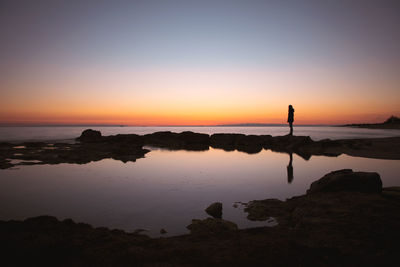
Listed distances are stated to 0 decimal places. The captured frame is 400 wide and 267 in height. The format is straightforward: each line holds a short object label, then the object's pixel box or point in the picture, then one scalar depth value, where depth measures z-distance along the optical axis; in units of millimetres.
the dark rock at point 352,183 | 8243
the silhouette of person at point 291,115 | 31298
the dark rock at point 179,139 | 40156
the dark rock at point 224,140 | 38644
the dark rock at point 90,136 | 38594
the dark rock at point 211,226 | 6196
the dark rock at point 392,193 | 7680
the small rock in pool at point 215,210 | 7785
